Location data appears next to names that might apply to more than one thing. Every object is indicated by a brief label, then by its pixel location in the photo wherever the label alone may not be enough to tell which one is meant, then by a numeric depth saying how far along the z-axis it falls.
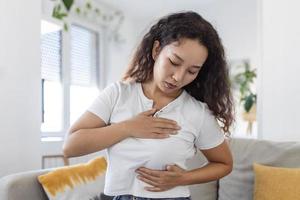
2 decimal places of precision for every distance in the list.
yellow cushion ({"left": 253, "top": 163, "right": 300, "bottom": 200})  1.58
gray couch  1.65
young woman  0.84
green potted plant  3.11
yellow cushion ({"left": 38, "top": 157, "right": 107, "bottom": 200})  1.67
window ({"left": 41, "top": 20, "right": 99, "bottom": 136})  3.23
